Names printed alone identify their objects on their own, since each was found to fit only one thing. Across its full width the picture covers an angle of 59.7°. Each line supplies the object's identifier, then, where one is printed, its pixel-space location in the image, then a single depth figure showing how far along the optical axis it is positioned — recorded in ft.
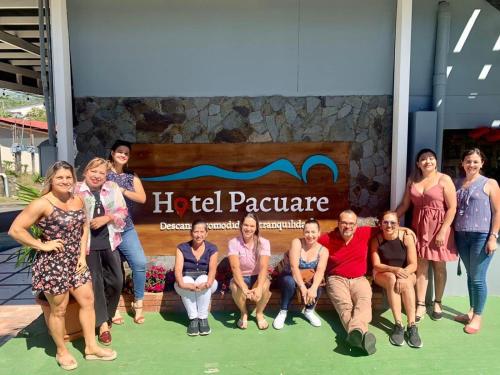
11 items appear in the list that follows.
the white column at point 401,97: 15.03
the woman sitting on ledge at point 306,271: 12.66
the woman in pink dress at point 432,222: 12.50
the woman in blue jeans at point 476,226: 12.14
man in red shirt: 12.11
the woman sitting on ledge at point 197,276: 12.46
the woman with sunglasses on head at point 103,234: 11.37
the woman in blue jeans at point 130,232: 12.59
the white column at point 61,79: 14.24
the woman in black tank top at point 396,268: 11.91
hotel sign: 15.55
